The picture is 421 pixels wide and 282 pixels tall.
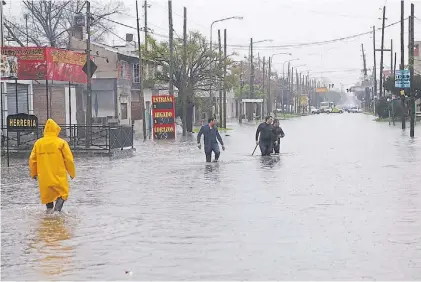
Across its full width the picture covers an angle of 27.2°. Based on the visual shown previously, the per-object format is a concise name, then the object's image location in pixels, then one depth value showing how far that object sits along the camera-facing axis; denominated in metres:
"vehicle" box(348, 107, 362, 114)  181.01
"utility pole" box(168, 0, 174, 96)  52.40
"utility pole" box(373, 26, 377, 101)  105.38
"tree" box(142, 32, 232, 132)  58.72
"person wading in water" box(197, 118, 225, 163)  26.52
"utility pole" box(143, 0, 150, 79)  59.86
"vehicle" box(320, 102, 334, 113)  184.48
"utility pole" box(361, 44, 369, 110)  159.88
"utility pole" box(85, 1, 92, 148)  31.98
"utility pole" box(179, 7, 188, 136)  55.69
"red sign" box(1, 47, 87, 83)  35.44
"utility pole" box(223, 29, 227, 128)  60.01
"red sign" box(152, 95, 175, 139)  49.38
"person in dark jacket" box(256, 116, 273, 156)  28.70
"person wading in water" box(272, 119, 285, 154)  29.89
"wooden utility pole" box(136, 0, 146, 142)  49.40
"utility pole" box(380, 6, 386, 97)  86.62
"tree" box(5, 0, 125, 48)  79.25
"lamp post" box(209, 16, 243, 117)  65.81
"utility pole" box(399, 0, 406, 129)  45.59
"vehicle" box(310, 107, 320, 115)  178.70
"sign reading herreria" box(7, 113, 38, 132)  28.41
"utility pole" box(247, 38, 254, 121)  93.12
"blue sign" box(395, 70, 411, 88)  45.03
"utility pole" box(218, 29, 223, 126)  59.50
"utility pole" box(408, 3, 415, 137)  44.38
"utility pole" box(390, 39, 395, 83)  96.84
